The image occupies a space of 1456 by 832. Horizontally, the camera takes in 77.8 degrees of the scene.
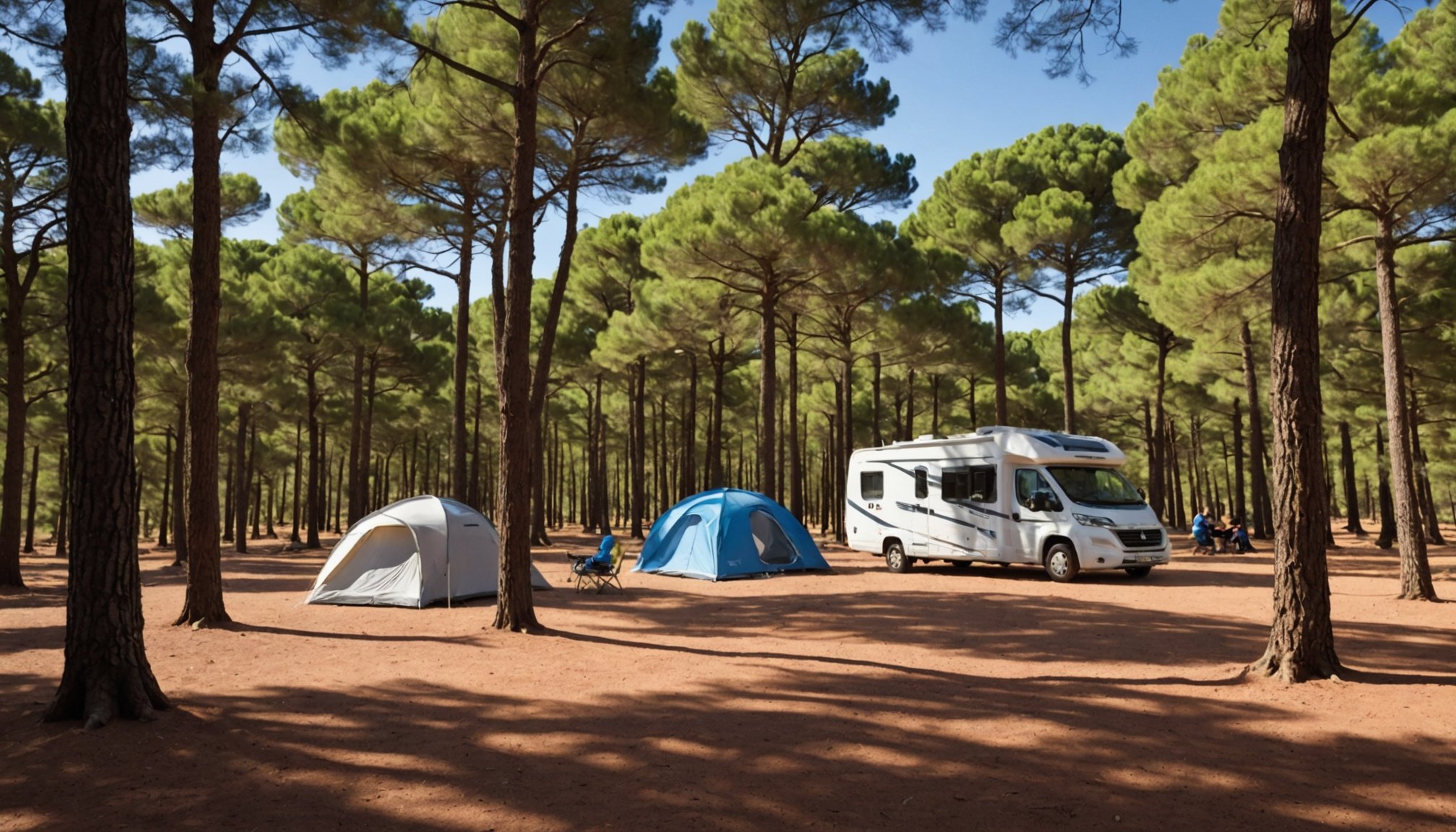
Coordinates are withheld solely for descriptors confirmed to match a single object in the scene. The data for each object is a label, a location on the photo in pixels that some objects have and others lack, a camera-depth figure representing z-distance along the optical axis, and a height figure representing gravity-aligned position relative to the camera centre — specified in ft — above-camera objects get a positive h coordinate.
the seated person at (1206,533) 60.59 -2.67
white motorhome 40.98 -0.41
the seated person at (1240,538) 60.34 -3.04
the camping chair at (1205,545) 60.70 -3.52
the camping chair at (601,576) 37.52 -2.96
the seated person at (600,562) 37.42 -2.32
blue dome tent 43.60 -1.84
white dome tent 34.40 -1.92
